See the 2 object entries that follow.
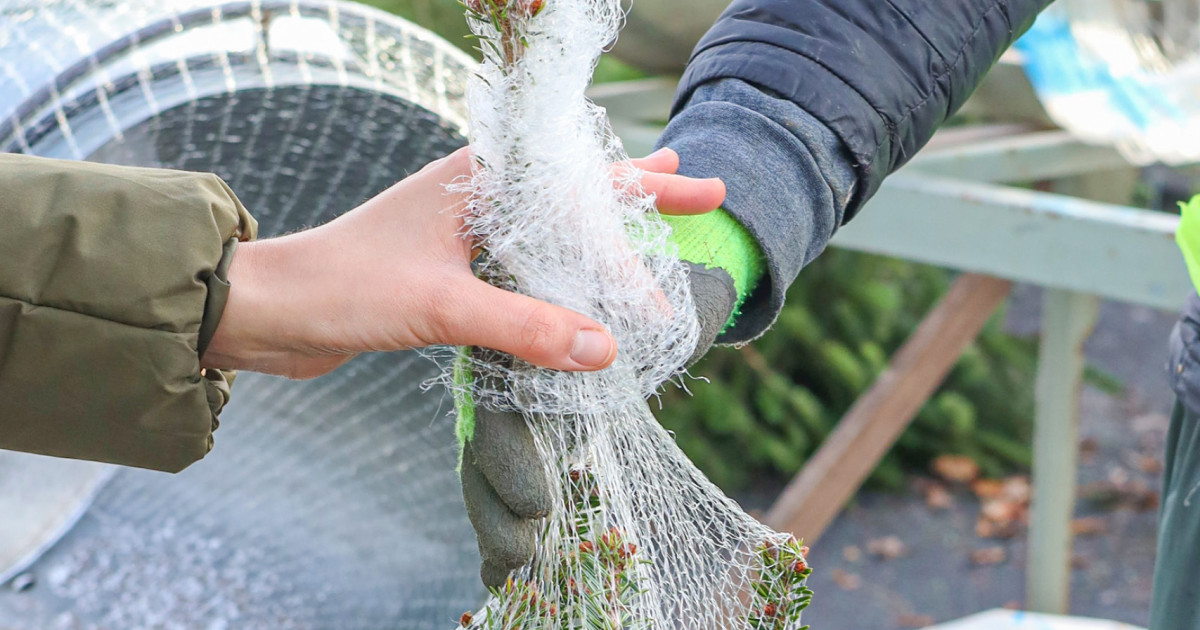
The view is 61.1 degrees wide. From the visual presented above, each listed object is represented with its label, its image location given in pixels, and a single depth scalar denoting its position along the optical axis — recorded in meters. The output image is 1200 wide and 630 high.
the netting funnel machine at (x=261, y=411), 1.42
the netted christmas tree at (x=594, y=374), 0.87
